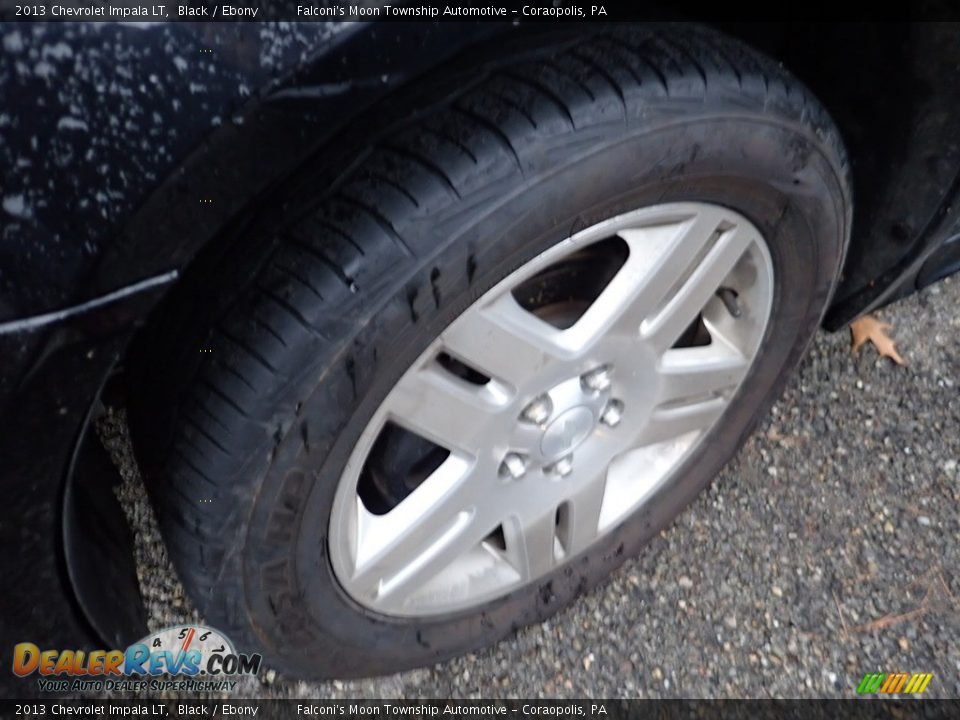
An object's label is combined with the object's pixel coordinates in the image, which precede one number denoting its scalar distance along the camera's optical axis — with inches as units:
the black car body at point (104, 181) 34.4
